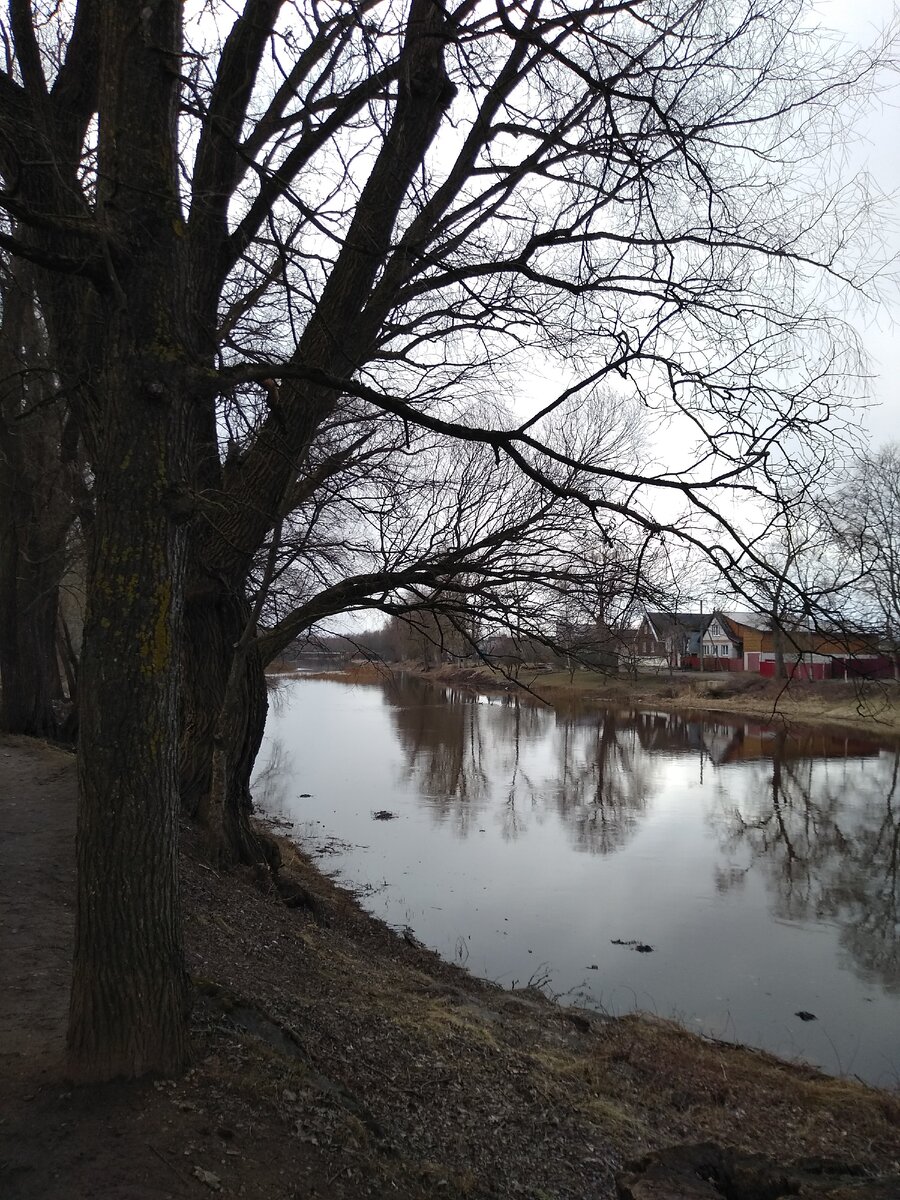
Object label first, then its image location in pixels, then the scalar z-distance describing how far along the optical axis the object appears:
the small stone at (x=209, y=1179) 3.18
